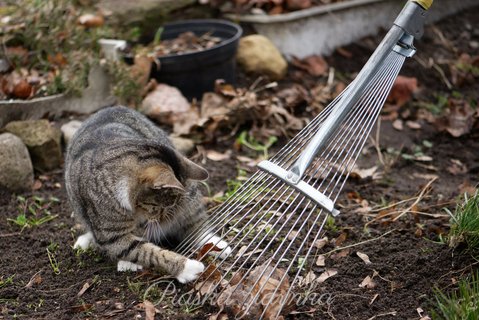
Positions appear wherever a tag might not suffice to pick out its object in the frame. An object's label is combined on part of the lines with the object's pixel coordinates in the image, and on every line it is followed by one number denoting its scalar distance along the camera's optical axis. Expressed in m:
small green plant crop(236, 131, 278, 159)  5.25
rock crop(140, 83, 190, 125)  5.47
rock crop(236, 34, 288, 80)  6.32
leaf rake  3.18
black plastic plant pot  5.70
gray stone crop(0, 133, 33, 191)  4.57
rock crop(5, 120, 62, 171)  4.86
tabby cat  3.44
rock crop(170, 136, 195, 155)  5.11
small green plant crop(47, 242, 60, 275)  3.70
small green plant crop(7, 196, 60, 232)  4.24
